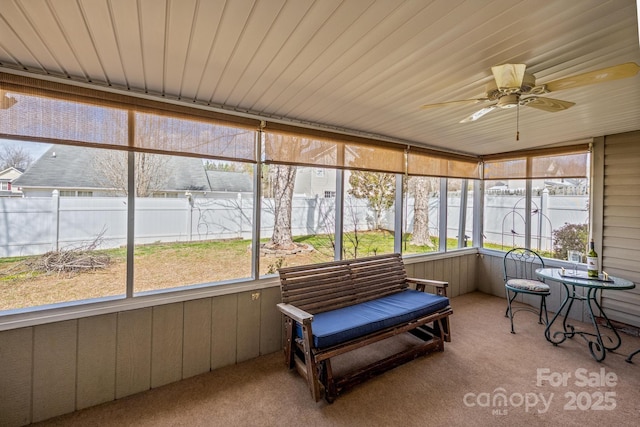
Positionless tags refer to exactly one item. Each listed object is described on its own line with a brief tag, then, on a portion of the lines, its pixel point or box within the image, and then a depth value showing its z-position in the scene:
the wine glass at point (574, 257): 3.32
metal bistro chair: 3.40
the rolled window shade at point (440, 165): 3.94
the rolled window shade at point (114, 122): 1.84
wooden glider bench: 2.13
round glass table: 2.69
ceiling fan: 1.42
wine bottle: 2.89
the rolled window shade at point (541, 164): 3.72
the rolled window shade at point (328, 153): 2.81
